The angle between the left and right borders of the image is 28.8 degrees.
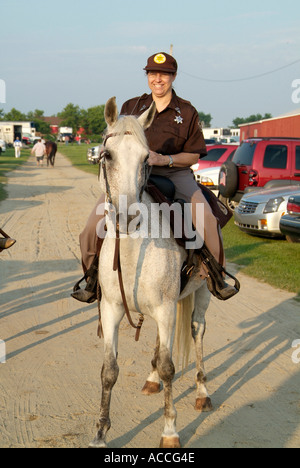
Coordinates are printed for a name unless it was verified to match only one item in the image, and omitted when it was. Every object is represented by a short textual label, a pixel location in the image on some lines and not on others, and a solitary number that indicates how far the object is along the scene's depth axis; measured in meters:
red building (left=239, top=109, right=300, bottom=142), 41.52
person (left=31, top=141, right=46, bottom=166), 44.19
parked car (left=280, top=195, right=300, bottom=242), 12.53
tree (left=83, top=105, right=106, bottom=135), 120.11
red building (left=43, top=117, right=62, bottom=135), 180.50
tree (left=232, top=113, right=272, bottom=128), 192.46
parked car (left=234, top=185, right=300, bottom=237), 14.42
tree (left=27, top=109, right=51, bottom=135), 149.25
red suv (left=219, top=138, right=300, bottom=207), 17.00
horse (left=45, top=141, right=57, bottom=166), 45.88
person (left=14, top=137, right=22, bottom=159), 58.50
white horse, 4.54
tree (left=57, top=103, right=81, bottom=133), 141.88
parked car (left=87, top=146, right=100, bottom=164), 48.05
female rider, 5.11
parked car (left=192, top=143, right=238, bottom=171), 24.08
